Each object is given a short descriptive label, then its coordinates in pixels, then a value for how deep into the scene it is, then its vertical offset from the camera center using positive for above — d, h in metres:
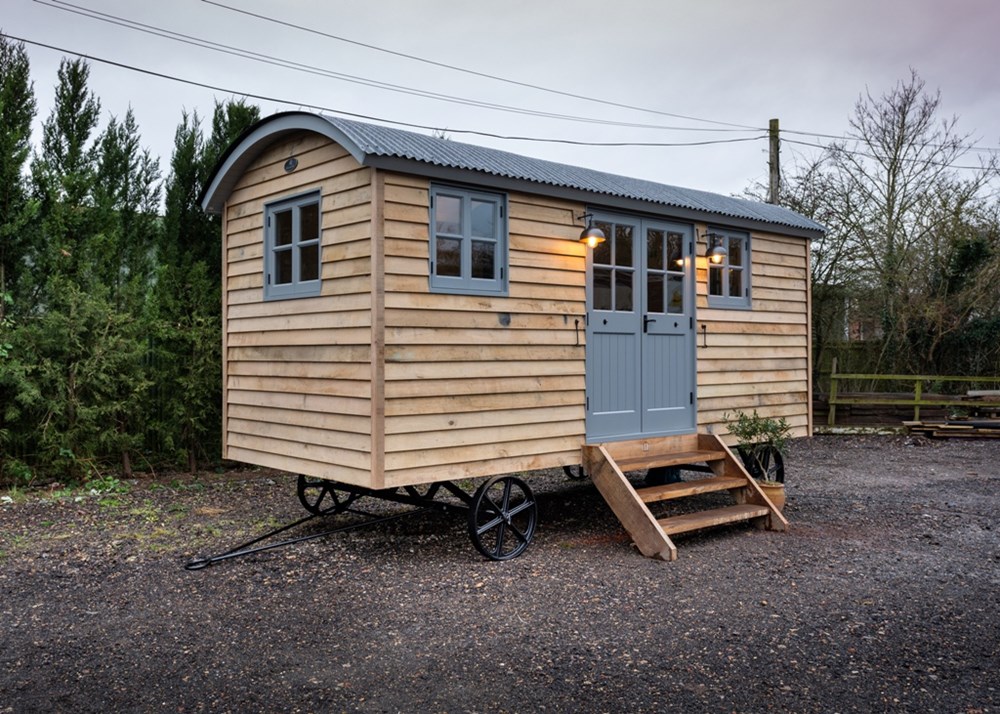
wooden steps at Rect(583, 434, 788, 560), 5.45 -0.96
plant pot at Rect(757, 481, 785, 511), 6.65 -1.08
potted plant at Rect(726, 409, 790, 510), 6.71 -0.68
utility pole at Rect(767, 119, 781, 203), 14.20 +3.90
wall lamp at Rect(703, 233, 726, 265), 6.85 +1.09
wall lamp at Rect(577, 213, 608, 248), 5.86 +1.03
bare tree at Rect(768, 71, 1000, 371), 14.19 +2.60
